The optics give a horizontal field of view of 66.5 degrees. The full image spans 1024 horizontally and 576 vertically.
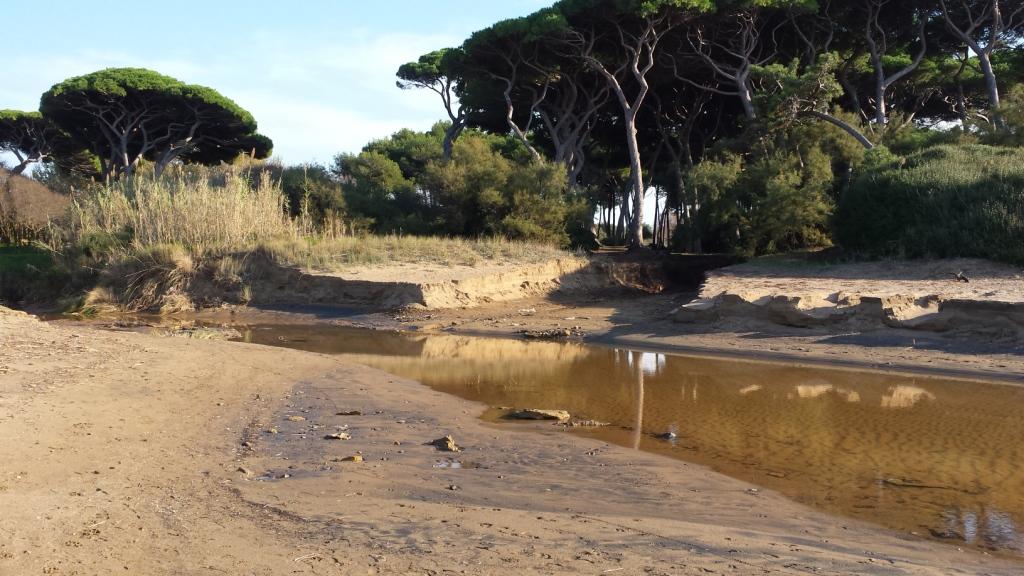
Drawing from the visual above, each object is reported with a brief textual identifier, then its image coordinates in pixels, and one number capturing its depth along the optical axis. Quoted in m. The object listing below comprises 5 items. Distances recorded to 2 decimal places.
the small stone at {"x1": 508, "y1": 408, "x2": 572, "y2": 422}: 7.71
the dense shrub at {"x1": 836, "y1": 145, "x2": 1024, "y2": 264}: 15.22
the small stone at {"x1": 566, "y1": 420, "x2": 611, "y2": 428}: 7.52
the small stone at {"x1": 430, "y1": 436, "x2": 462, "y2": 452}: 6.28
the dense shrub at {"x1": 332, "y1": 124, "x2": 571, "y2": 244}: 23.03
